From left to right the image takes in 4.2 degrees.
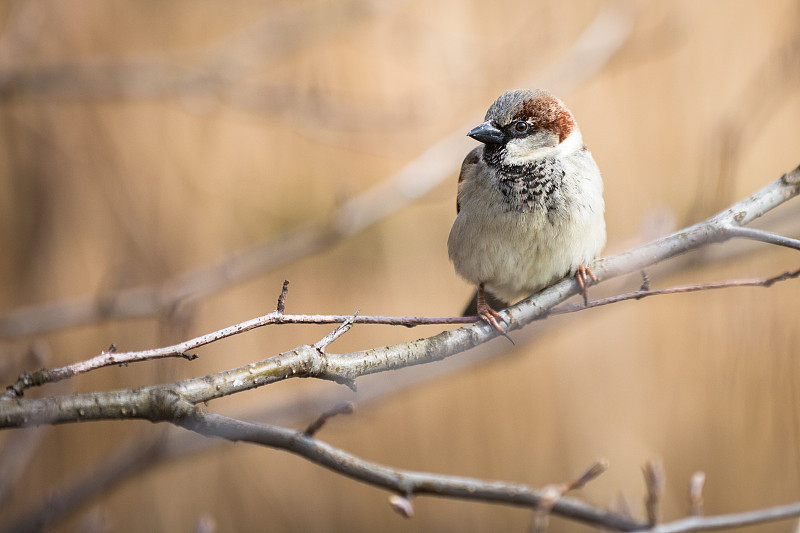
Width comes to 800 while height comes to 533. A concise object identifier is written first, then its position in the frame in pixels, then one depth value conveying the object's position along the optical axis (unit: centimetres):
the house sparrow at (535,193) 347
